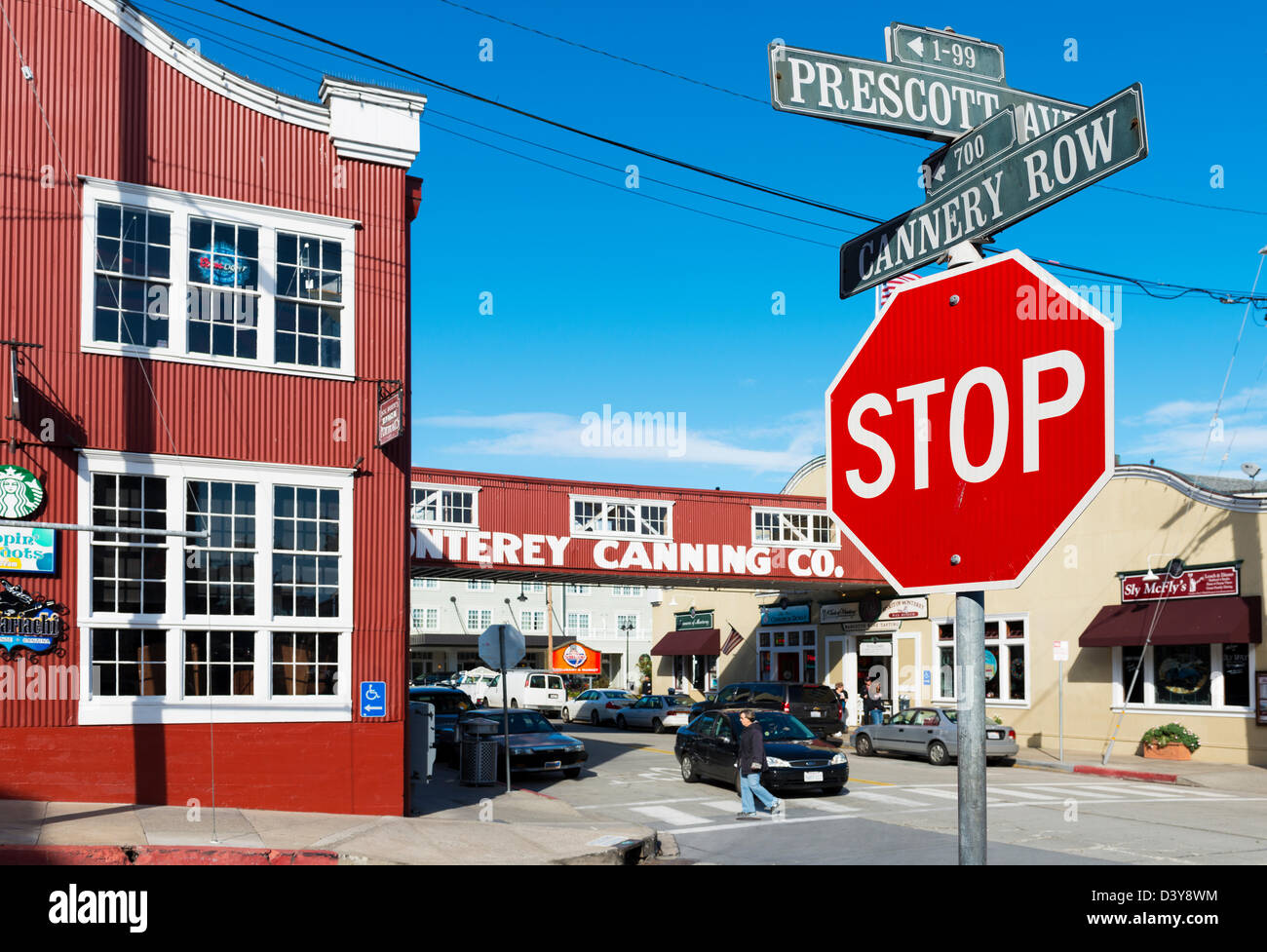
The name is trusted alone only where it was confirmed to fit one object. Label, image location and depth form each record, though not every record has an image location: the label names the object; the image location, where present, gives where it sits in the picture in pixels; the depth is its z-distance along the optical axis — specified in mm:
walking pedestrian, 17469
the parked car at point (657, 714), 38688
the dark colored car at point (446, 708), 26672
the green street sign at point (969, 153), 3633
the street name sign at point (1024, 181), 3312
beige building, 26125
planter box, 26516
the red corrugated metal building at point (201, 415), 13336
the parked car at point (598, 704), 42062
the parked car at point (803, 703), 30922
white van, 48000
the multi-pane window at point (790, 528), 34594
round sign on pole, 18688
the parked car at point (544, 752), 23000
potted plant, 26406
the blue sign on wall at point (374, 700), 14534
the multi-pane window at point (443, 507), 30375
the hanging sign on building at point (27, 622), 12820
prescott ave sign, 3904
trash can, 21234
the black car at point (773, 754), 19875
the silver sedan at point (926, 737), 26281
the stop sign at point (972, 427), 2893
